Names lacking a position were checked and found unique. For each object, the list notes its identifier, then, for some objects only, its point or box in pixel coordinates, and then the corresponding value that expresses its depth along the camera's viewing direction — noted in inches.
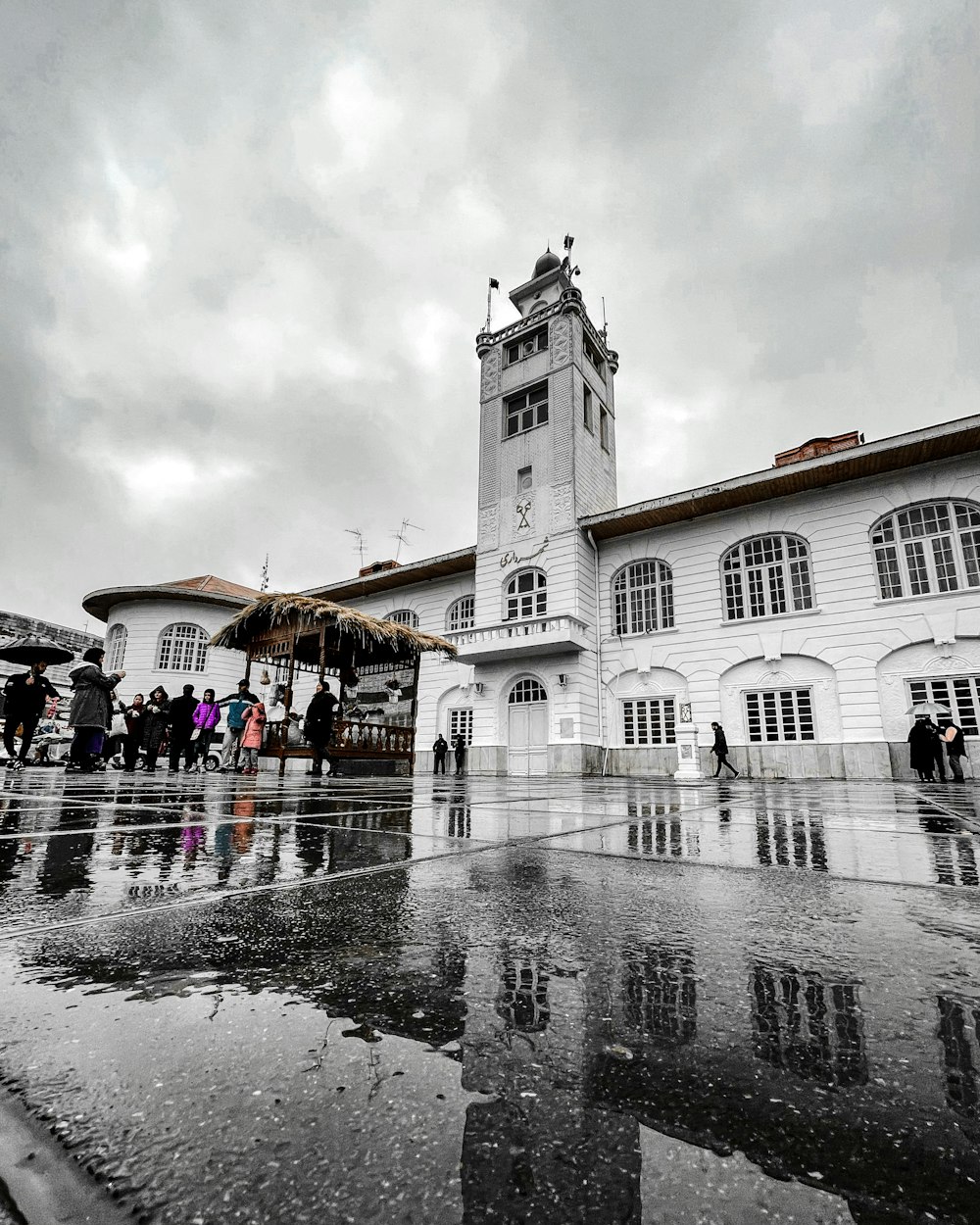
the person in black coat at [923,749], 468.1
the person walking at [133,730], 408.5
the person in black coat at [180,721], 402.8
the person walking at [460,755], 735.7
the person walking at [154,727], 410.3
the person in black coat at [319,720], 401.1
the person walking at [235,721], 435.8
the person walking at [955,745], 470.0
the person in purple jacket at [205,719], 447.2
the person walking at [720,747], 569.3
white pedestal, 540.7
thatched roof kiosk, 510.6
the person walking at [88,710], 332.5
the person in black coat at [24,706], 347.3
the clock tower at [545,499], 685.9
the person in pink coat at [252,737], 421.1
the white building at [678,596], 545.3
